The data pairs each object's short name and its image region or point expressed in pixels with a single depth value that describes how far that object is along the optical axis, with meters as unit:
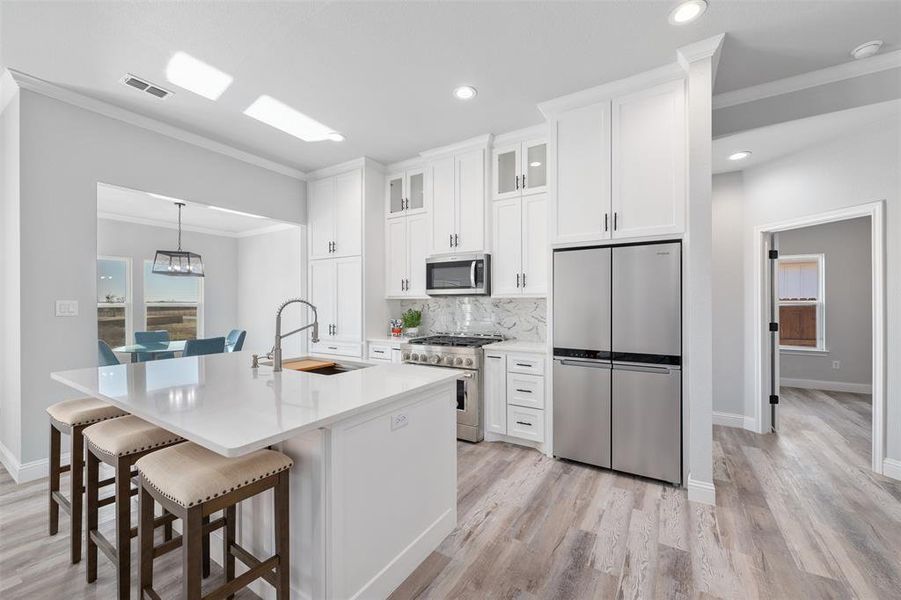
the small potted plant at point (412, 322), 4.58
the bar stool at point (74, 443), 1.96
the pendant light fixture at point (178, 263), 4.74
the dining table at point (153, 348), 4.83
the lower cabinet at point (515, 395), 3.34
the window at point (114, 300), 5.83
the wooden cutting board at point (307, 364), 2.53
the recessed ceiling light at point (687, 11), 2.09
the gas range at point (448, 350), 3.61
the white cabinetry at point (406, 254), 4.36
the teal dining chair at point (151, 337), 5.68
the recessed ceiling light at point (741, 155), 3.45
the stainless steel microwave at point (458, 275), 3.85
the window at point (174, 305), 6.34
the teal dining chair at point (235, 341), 5.74
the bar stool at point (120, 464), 1.62
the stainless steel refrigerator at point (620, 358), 2.71
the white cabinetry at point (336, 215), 4.49
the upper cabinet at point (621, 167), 2.71
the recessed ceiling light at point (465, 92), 2.95
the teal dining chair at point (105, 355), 3.96
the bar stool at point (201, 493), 1.26
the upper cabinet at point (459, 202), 3.90
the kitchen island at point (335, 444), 1.39
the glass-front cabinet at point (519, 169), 3.62
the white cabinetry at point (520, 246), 3.60
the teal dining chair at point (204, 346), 4.41
